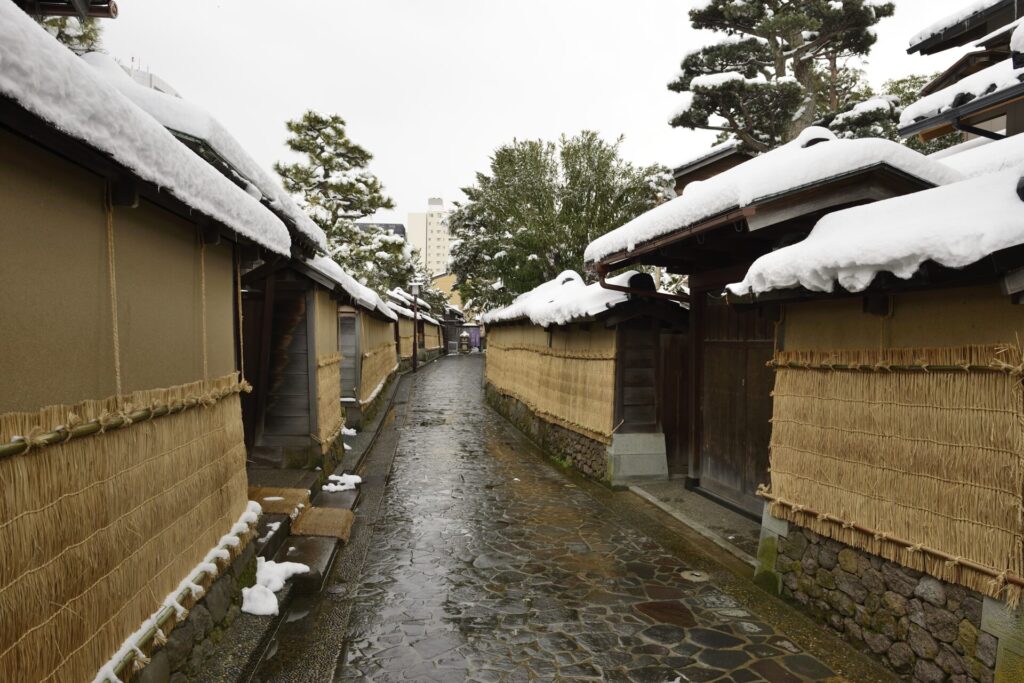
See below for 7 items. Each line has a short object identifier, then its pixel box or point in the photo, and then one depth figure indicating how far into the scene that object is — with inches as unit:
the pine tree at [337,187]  1006.4
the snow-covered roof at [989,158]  269.7
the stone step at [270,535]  269.7
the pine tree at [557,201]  977.5
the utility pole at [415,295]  1373.2
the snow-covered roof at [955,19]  384.8
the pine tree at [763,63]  711.7
